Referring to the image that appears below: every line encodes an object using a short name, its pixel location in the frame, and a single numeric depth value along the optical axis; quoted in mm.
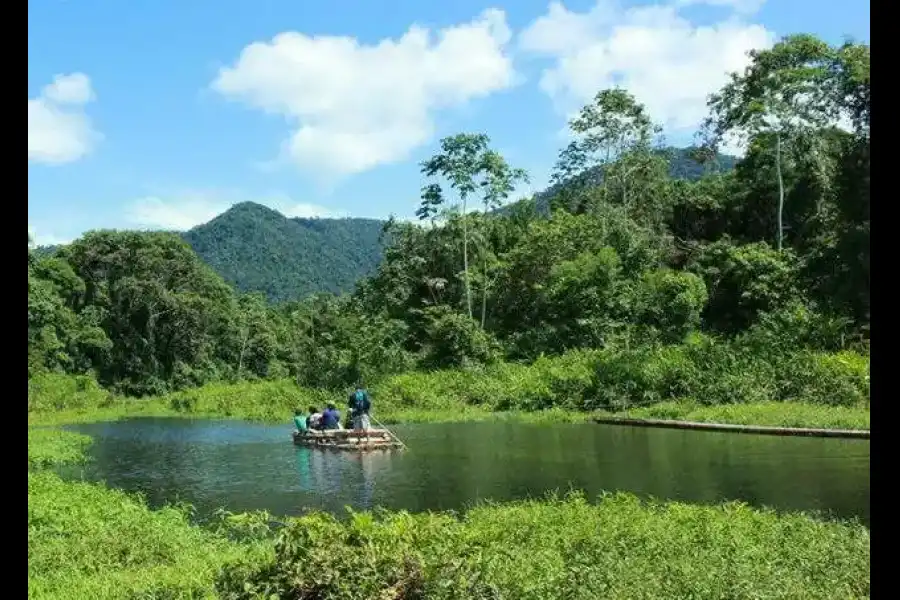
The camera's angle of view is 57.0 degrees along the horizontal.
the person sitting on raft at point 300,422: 23875
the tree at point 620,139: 40500
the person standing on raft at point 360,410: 22219
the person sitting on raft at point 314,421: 23578
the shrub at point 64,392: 41294
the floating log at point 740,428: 19581
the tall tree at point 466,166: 40438
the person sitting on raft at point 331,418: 23266
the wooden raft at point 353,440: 21453
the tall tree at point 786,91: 33156
